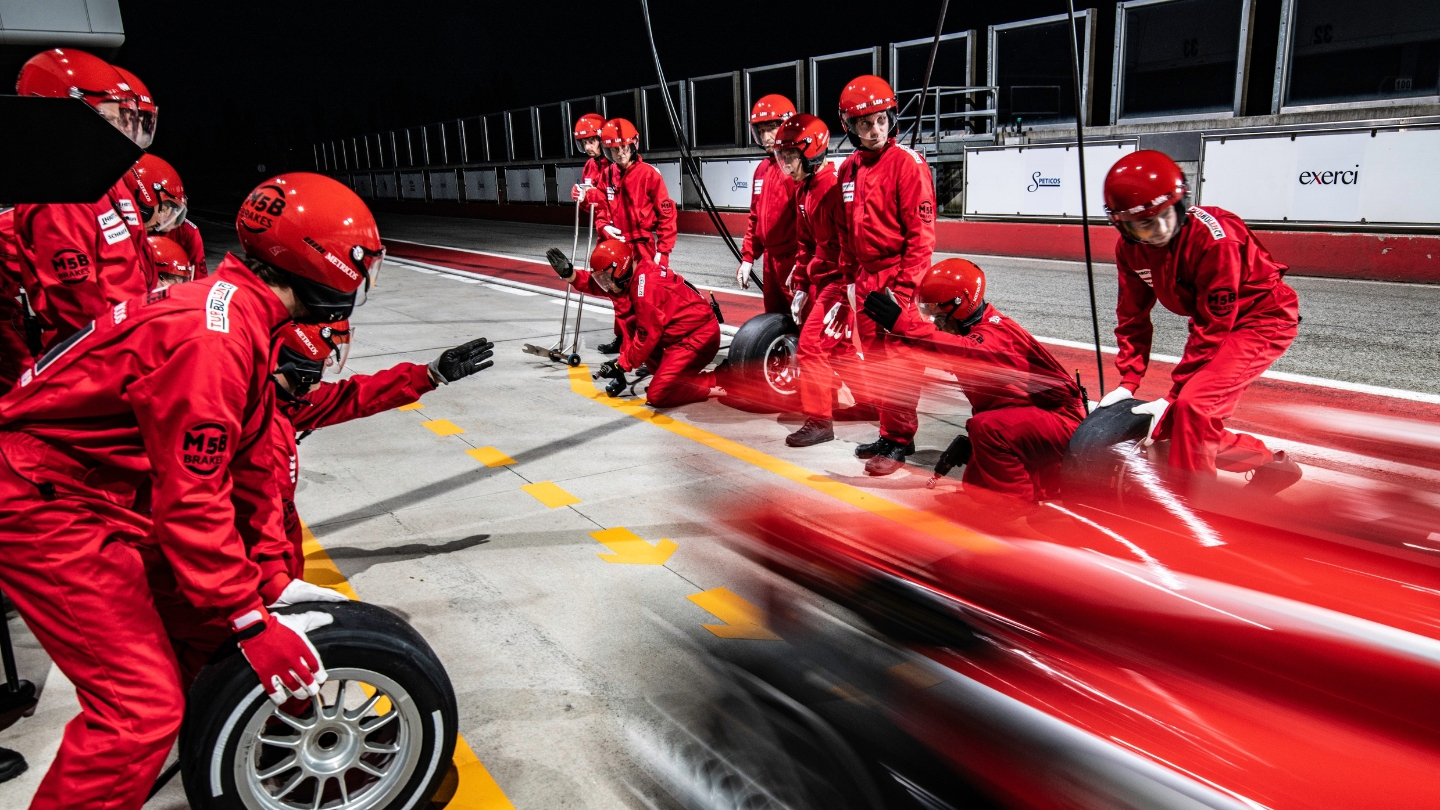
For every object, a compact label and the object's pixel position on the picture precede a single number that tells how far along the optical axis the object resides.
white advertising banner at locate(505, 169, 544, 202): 30.09
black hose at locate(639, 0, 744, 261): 6.54
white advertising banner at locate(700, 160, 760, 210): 22.03
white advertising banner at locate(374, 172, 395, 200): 45.09
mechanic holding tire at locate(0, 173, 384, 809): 2.18
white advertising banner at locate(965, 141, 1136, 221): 14.77
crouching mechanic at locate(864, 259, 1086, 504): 4.70
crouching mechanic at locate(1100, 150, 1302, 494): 4.20
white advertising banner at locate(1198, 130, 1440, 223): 11.28
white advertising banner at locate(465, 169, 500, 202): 33.38
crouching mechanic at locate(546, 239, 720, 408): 7.24
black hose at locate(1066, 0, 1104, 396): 4.57
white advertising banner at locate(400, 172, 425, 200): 41.16
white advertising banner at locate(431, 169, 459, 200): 37.03
